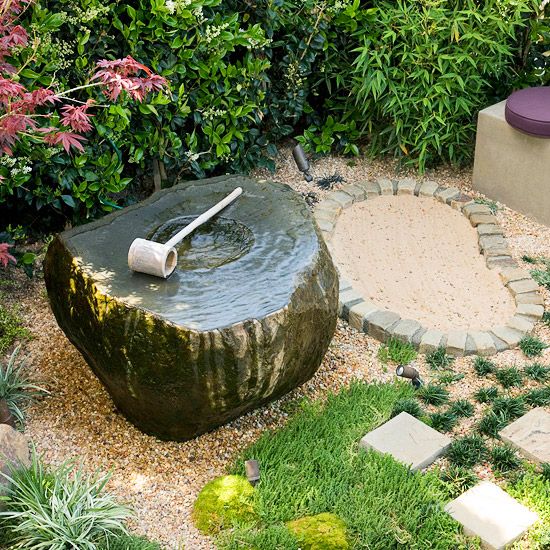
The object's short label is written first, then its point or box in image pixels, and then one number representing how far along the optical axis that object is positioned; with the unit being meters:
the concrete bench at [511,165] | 5.75
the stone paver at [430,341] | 4.63
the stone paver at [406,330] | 4.68
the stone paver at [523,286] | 5.08
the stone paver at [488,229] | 5.62
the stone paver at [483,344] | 4.61
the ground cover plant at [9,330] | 4.52
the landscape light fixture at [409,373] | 4.18
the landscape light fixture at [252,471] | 3.60
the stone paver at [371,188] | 6.11
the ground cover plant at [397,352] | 4.57
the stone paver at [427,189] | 6.08
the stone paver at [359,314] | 4.82
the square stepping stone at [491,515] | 3.38
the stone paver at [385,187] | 6.13
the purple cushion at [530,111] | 5.56
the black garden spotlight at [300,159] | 5.81
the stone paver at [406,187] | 6.12
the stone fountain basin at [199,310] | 3.47
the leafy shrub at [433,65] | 5.85
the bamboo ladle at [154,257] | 3.62
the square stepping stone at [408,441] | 3.78
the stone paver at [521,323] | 4.77
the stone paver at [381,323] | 4.73
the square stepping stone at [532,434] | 3.83
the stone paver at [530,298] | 4.99
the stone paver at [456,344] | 4.60
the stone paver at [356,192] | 6.06
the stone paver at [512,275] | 5.19
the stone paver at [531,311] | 4.89
